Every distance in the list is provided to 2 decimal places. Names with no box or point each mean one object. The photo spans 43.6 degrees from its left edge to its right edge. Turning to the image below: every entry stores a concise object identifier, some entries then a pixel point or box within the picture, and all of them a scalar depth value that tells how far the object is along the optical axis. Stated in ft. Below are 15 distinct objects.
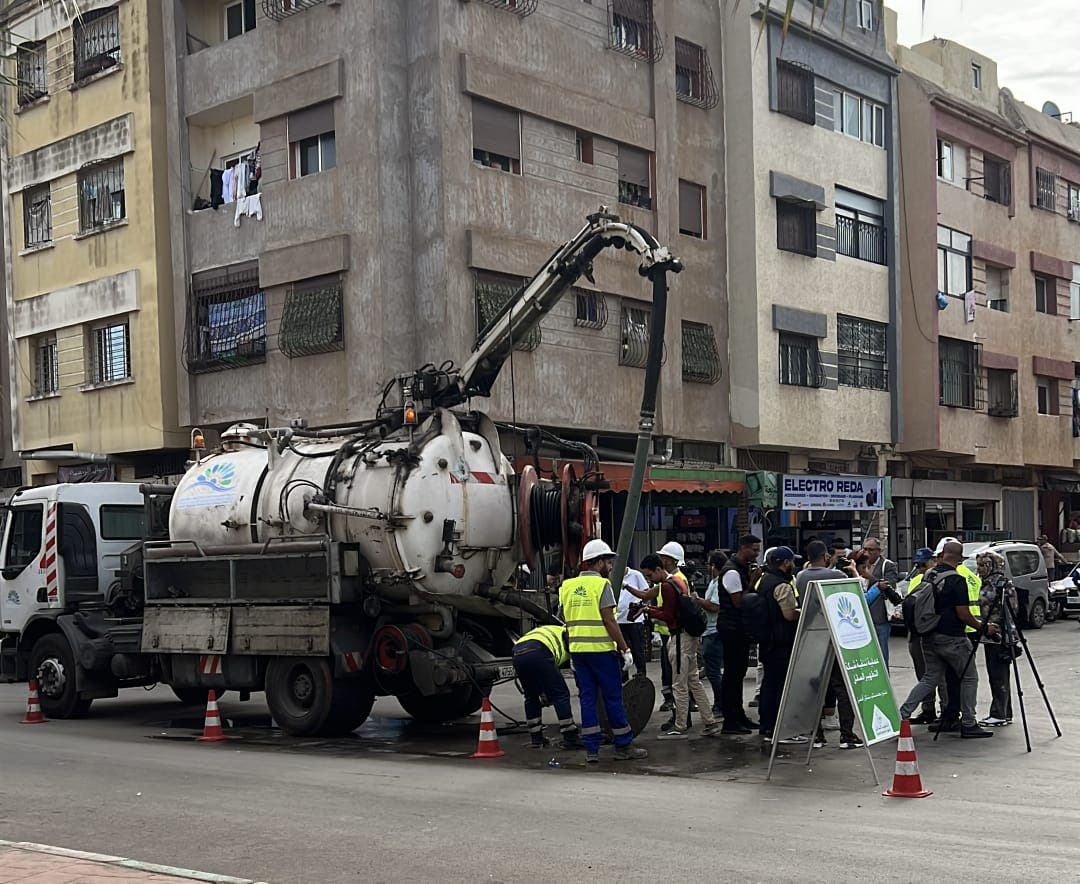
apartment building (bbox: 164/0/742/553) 74.13
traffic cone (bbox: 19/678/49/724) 49.73
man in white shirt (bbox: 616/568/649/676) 51.99
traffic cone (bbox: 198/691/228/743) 43.88
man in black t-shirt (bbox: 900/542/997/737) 38.42
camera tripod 39.40
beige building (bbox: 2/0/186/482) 86.48
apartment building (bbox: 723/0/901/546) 93.35
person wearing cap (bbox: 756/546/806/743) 38.01
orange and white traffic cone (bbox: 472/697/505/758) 38.17
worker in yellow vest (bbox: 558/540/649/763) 36.47
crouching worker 38.22
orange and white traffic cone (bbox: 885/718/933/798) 30.14
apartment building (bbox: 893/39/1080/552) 107.14
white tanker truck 43.27
